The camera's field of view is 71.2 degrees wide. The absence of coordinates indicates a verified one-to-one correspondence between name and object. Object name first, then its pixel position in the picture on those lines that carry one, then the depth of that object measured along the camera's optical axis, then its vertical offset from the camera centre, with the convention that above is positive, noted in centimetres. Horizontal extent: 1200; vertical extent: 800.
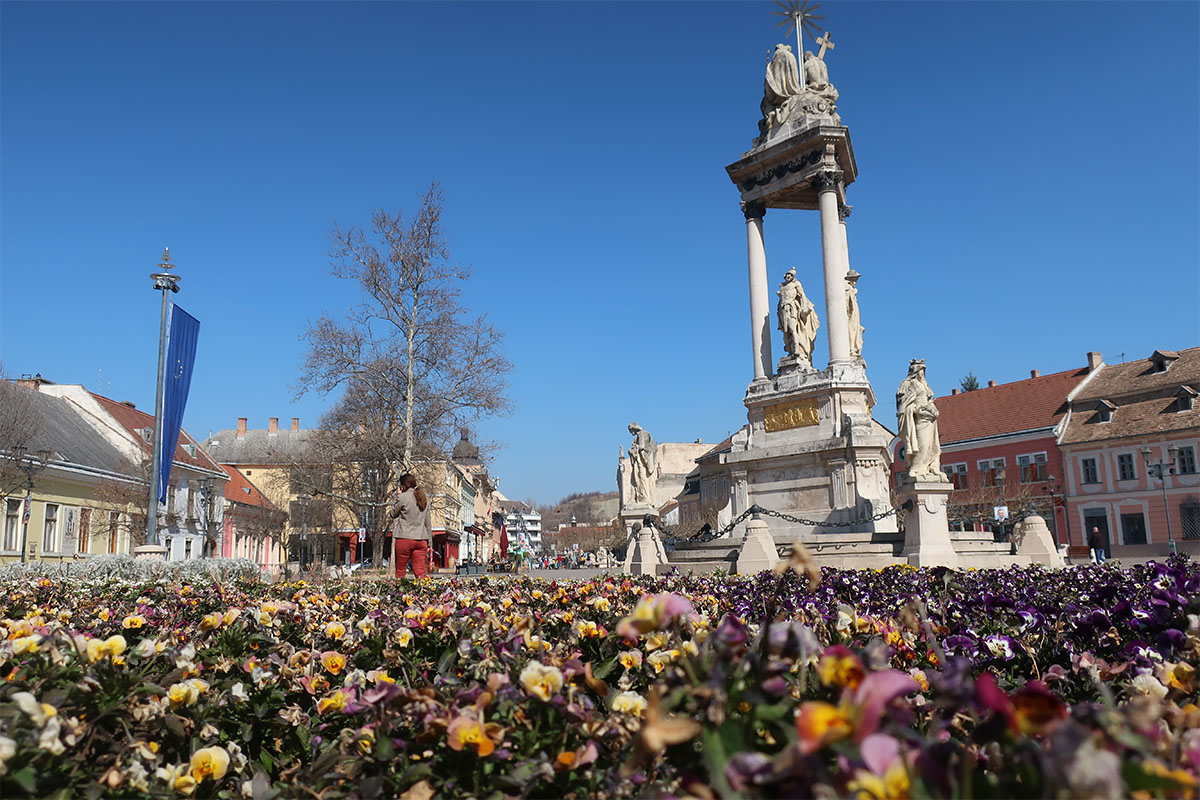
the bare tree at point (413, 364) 2859 +607
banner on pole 1933 +388
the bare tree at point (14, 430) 2830 +437
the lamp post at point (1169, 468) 3984 +312
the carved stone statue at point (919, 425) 1530 +201
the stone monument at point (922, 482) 1365 +92
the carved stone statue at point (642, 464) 2094 +188
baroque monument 1714 +370
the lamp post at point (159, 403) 1823 +325
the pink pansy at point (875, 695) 127 -24
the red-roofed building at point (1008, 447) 4906 +540
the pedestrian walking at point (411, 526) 1172 +27
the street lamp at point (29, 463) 2366 +270
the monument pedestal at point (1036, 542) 1502 -16
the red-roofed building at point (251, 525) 5269 +150
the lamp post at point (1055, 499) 4847 +195
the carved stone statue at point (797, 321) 1922 +492
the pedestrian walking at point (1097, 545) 3409 -64
